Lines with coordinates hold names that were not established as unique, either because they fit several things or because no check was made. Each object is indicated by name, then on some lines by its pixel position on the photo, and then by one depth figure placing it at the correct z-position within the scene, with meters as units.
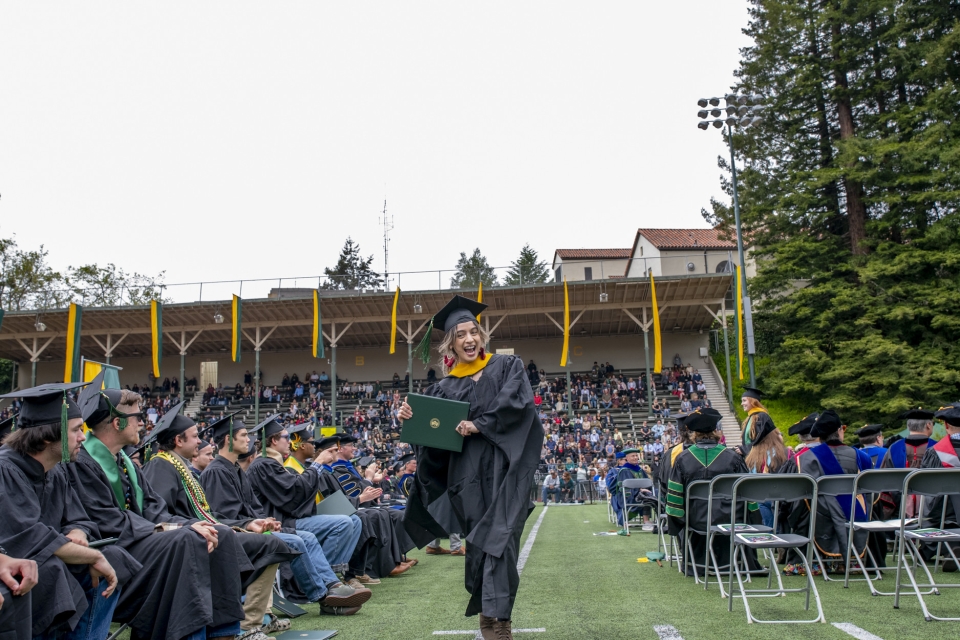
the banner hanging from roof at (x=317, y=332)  30.89
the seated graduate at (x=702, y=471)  6.86
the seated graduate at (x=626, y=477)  12.59
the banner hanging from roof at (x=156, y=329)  31.47
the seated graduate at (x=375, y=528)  7.71
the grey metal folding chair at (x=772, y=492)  5.14
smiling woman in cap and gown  4.08
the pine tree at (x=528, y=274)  33.00
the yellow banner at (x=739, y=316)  28.60
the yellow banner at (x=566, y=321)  29.81
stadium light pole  21.05
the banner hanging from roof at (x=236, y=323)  31.23
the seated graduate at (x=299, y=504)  6.64
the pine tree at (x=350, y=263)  76.31
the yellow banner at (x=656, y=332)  30.14
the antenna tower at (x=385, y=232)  55.19
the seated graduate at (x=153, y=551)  3.80
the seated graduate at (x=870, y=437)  9.23
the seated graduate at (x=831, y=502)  6.88
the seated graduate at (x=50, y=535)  3.15
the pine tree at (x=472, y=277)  32.25
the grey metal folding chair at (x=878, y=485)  5.70
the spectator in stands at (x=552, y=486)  23.81
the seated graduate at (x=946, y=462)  6.69
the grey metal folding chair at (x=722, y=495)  5.64
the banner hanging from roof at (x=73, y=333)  30.11
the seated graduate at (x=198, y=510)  4.71
